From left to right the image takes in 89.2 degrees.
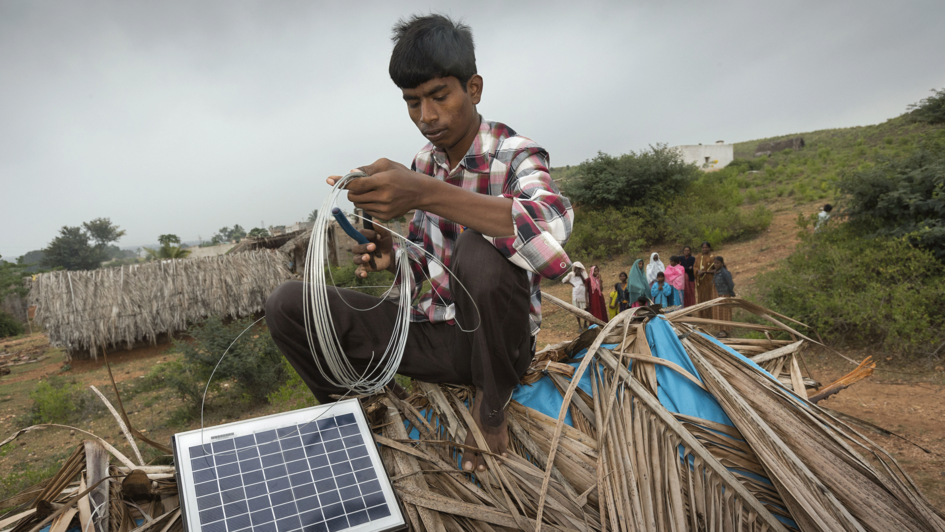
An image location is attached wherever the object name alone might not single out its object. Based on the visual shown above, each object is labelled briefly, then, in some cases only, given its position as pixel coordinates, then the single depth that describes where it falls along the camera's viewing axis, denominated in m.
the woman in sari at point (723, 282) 8.08
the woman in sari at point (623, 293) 9.05
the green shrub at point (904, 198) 6.93
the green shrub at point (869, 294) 6.04
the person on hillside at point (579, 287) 8.74
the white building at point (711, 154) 35.59
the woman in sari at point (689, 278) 9.15
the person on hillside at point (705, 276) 8.88
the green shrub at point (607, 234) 16.77
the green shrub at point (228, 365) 7.06
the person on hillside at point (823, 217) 9.26
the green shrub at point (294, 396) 4.97
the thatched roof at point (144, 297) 12.52
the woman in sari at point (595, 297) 8.73
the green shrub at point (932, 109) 17.42
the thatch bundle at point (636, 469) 1.39
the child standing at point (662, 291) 9.11
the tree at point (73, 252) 48.81
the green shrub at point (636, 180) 18.06
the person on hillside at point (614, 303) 8.95
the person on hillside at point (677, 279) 9.09
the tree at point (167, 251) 29.19
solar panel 1.30
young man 1.51
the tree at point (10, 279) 23.58
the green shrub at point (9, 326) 21.52
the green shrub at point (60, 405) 7.36
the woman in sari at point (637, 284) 8.91
